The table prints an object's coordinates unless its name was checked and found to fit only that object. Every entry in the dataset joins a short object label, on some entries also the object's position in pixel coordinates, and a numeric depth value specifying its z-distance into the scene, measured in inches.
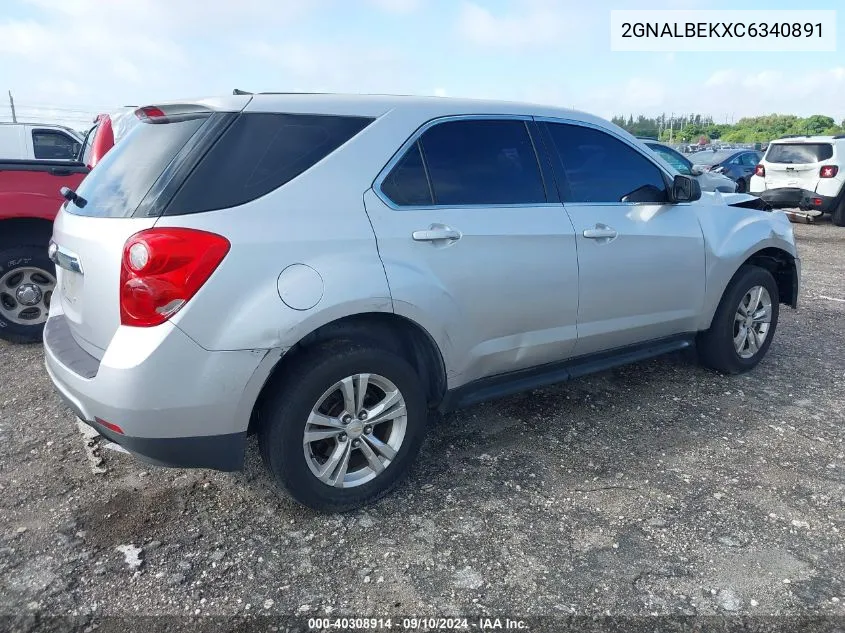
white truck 494.6
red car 190.9
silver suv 95.6
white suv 482.3
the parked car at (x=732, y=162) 655.1
